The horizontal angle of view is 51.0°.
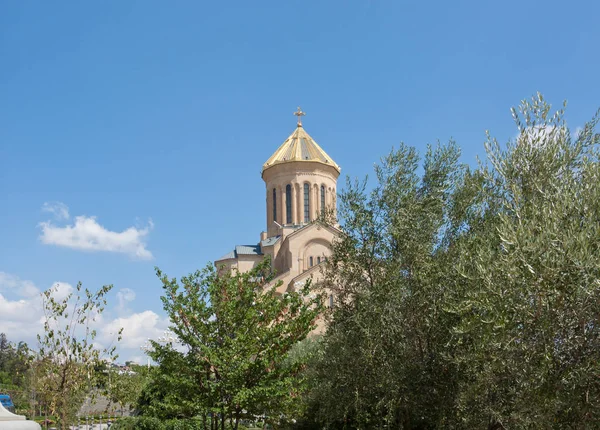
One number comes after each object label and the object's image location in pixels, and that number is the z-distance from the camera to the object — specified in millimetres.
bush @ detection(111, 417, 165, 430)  24156
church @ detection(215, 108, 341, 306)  45094
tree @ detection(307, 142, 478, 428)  13141
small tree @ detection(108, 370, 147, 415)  16734
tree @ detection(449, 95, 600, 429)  8367
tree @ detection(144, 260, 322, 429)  14586
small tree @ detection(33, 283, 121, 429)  16125
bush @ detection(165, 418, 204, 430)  22030
